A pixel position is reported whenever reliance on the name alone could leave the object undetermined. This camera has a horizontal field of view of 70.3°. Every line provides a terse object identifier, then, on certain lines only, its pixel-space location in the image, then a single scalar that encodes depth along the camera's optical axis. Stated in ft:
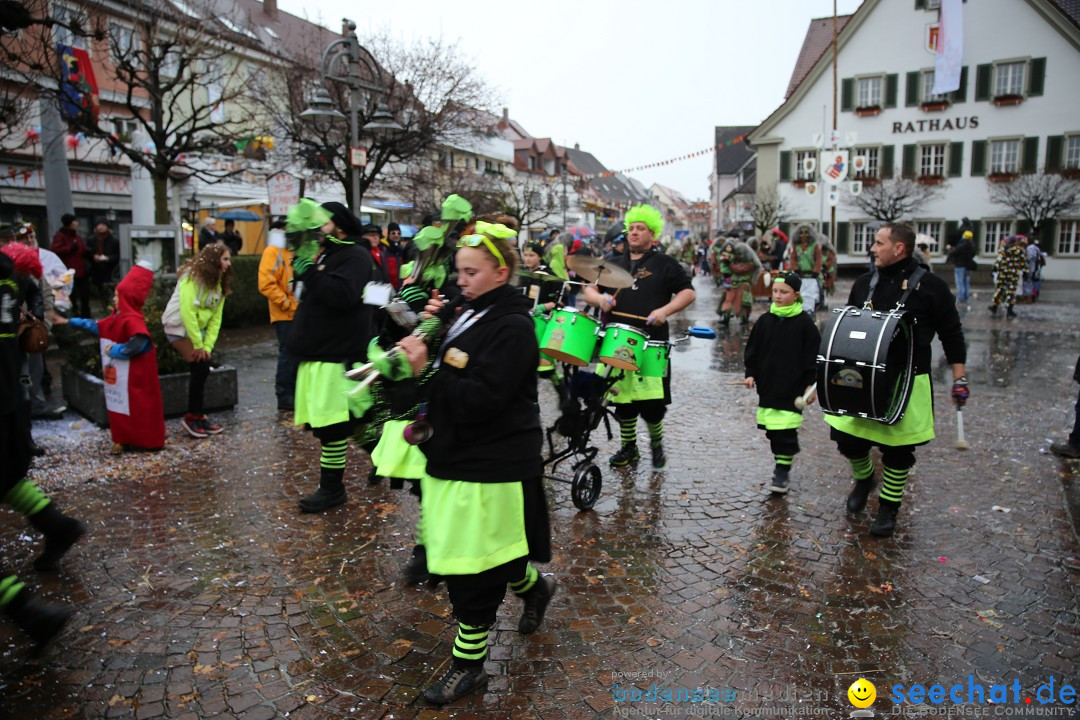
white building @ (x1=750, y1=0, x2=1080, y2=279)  112.78
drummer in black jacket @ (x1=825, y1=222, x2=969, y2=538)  15.79
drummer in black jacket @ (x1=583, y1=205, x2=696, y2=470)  19.40
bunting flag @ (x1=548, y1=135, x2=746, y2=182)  113.92
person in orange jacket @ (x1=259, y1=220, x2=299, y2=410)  27.78
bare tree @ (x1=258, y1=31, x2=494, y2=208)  66.08
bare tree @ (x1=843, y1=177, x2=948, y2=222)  118.52
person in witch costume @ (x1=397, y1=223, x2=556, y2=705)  10.01
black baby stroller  17.58
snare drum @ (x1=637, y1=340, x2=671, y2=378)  18.81
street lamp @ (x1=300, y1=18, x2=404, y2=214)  42.55
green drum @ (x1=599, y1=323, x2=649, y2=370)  17.12
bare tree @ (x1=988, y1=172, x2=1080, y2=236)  108.58
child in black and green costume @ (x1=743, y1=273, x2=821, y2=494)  18.29
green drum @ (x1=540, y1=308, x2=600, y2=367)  16.71
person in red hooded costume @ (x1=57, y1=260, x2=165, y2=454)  21.89
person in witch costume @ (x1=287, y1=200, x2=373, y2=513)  16.97
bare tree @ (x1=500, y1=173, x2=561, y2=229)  94.94
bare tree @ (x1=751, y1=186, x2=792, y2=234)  119.44
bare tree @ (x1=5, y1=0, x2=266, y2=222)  47.09
